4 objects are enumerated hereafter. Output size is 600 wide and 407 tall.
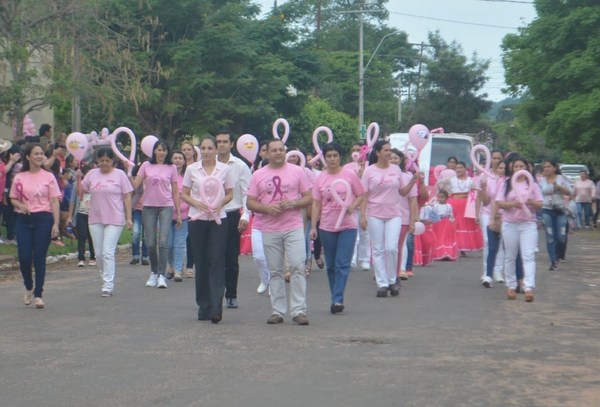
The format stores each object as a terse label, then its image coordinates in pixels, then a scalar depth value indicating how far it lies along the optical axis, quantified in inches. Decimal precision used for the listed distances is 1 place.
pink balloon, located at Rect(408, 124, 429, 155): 685.9
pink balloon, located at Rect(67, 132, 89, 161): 797.2
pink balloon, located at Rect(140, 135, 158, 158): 712.4
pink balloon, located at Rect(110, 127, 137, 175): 659.1
